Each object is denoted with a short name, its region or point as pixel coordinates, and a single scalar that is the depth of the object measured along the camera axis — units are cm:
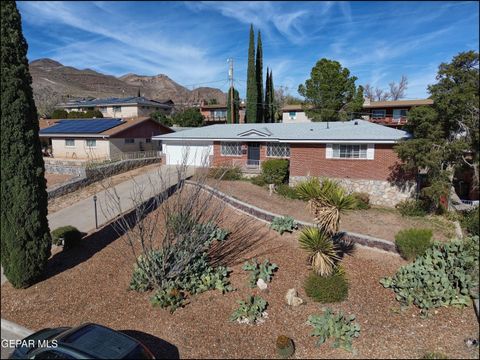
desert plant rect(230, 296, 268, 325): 823
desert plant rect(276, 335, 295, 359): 703
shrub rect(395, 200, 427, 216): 1600
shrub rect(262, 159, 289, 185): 2103
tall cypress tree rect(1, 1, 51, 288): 954
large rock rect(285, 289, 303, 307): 887
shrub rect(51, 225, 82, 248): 1266
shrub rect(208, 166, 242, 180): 2306
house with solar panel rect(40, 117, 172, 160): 3050
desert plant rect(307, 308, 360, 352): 736
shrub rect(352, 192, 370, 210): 1728
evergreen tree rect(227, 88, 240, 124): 4509
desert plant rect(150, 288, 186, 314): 877
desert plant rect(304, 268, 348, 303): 891
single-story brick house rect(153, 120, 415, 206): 1827
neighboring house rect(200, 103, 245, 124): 6056
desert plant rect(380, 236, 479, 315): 839
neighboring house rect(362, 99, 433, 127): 4506
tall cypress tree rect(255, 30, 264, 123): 4349
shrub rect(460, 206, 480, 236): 1024
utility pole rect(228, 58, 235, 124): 4050
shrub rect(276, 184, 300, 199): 1852
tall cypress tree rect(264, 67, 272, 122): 4578
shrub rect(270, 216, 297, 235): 1291
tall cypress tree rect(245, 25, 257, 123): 4175
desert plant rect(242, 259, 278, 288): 982
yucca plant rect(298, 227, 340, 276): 945
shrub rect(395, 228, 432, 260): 1019
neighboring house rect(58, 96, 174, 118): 5770
